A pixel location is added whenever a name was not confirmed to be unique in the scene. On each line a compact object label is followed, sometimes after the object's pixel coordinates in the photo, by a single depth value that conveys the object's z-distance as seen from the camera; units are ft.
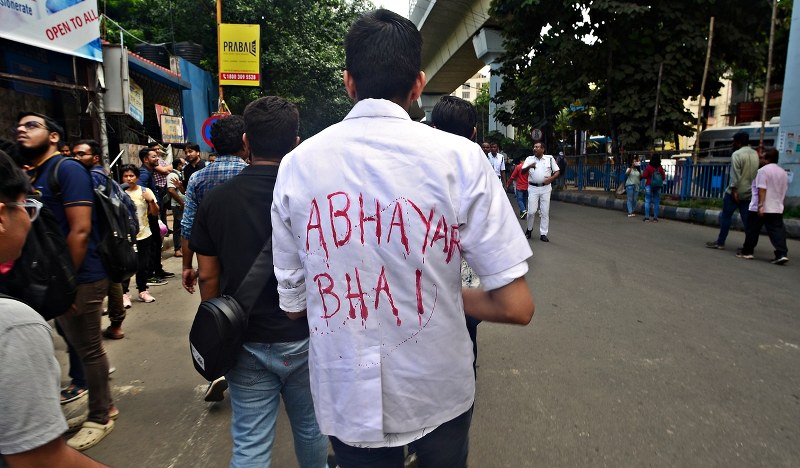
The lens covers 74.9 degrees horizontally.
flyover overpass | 74.33
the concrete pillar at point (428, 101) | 139.95
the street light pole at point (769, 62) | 33.04
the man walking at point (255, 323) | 5.91
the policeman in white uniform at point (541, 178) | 26.53
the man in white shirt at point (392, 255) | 3.75
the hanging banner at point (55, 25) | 24.13
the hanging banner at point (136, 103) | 34.60
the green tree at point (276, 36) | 58.03
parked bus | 61.87
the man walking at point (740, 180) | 24.14
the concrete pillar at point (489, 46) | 74.23
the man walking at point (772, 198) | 22.02
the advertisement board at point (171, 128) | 41.39
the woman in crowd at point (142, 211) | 17.94
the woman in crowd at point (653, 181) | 36.16
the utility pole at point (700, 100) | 40.65
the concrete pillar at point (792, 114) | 34.04
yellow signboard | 39.63
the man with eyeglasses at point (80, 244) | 8.67
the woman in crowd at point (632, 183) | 39.58
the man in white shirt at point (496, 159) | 36.46
